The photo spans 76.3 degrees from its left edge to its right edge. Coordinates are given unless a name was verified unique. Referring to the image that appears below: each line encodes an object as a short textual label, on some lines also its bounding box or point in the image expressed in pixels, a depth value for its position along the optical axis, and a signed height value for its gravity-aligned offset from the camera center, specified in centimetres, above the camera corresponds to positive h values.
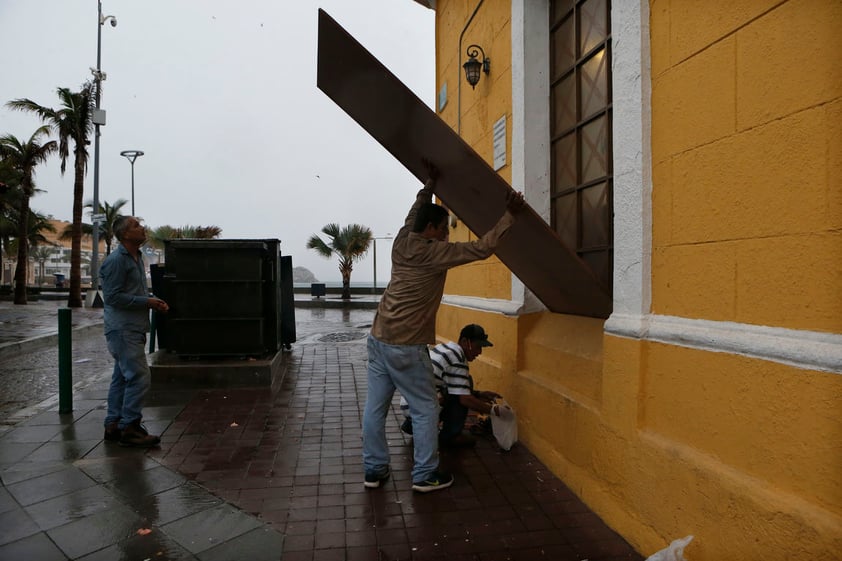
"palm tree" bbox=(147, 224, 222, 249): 3031 +284
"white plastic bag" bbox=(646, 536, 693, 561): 232 -117
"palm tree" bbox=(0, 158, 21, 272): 2355 +412
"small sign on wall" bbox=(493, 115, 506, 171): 528 +140
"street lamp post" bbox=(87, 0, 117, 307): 2156 +681
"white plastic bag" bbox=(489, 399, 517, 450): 423 -114
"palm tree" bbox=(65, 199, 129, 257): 4050 +487
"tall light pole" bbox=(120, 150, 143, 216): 3084 +730
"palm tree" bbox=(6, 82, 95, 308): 2242 +667
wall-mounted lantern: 575 +235
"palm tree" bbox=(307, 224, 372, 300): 2567 +180
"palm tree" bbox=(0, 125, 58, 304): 2300 +526
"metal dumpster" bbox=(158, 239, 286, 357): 662 -19
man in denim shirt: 428 -35
